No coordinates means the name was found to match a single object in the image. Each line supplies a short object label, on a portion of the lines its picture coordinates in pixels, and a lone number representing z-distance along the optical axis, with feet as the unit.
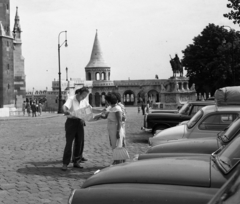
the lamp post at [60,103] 143.02
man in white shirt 28.07
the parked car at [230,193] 7.05
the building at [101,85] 287.16
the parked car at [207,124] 27.85
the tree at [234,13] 77.97
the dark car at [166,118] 45.01
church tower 170.09
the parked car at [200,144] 18.54
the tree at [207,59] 157.73
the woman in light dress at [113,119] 27.50
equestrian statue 170.93
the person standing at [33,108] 124.47
